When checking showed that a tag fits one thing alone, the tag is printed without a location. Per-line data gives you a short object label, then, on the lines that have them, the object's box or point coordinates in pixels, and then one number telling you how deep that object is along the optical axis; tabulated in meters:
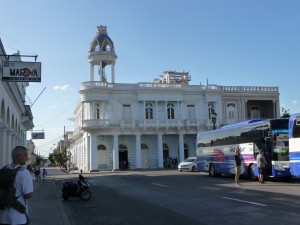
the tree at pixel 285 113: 46.20
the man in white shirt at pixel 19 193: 4.04
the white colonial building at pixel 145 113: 41.62
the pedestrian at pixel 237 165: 16.12
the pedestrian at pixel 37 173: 26.13
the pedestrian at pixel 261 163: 16.54
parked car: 31.36
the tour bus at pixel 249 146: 16.84
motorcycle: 13.08
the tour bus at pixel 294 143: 14.69
